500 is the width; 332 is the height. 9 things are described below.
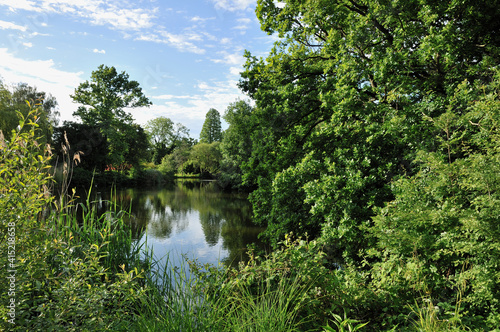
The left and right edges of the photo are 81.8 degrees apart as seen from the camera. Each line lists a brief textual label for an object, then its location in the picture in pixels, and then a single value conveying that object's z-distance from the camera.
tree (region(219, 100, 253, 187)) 24.39
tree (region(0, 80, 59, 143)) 18.53
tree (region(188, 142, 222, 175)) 42.78
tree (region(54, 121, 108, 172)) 26.95
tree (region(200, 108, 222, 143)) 58.90
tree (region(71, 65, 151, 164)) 31.16
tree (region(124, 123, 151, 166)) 33.22
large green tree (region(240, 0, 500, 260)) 5.42
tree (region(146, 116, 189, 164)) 58.19
